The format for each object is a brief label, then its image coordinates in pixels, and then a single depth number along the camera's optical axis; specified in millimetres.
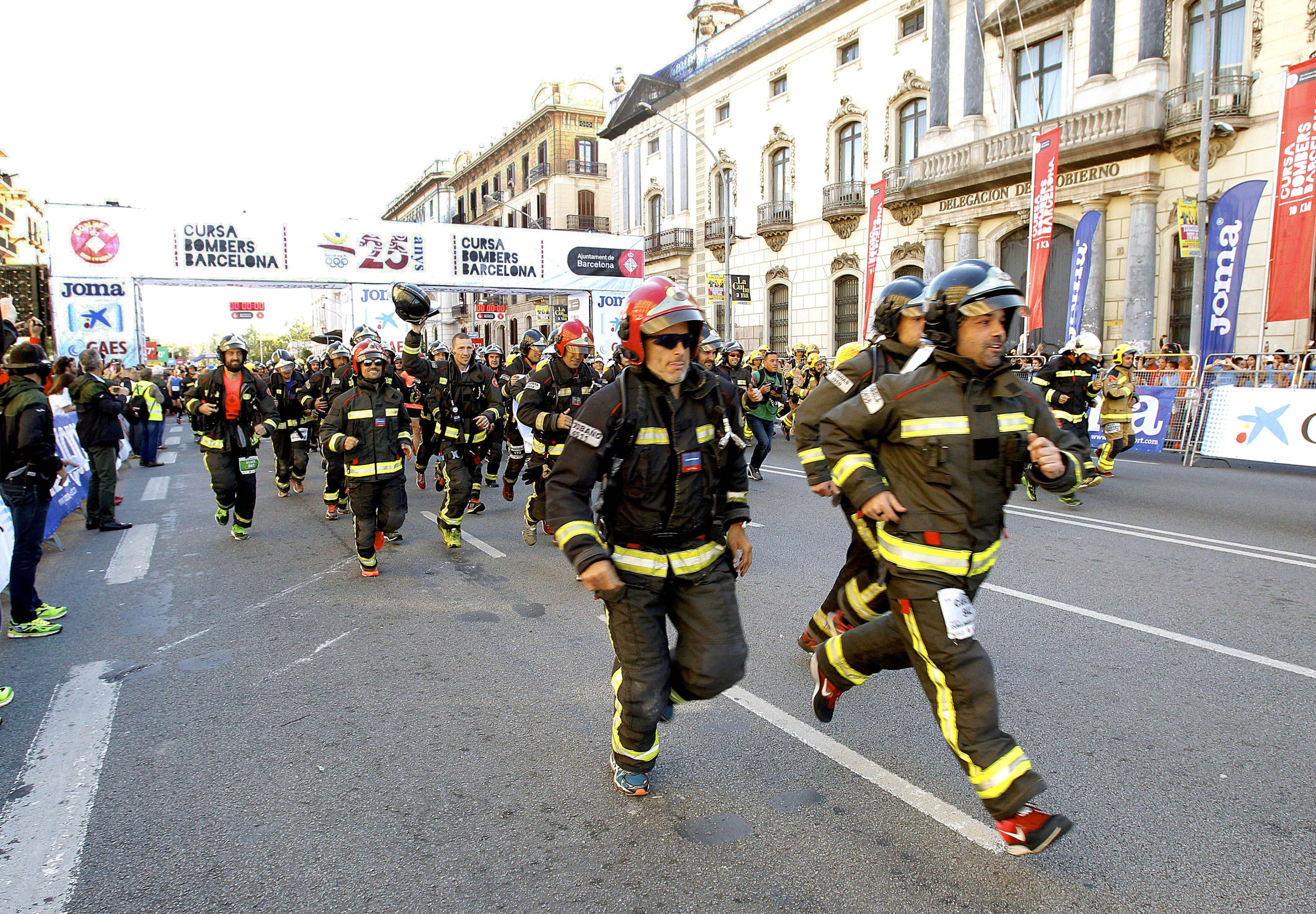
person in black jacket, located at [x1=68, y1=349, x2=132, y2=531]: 8891
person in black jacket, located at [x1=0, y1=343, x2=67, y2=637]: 4801
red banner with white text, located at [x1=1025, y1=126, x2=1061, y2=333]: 18719
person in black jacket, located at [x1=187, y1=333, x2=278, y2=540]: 8023
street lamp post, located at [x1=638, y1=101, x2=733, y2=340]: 28453
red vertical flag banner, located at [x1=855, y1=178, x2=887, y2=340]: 23969
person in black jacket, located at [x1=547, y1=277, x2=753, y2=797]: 3023
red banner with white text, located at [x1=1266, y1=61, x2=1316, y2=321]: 13227
